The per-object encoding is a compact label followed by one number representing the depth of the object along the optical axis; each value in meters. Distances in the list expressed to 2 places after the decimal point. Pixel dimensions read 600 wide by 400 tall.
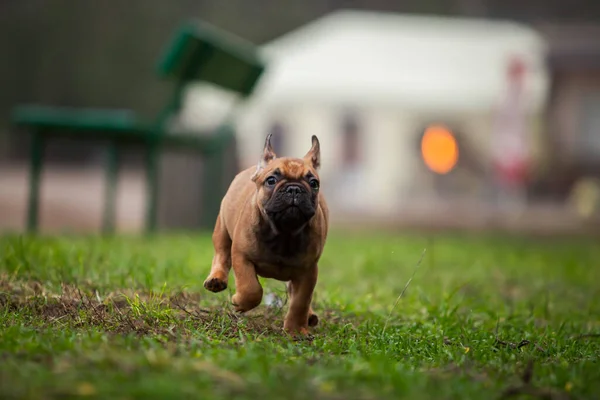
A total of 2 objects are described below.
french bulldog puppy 5.53
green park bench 13.66
